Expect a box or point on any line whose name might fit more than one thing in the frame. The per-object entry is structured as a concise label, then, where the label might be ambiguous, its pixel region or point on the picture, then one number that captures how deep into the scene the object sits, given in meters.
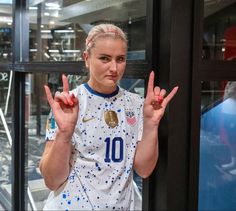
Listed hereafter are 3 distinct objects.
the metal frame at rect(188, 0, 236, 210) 1.39
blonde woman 1.28
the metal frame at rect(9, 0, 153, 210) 2.82
